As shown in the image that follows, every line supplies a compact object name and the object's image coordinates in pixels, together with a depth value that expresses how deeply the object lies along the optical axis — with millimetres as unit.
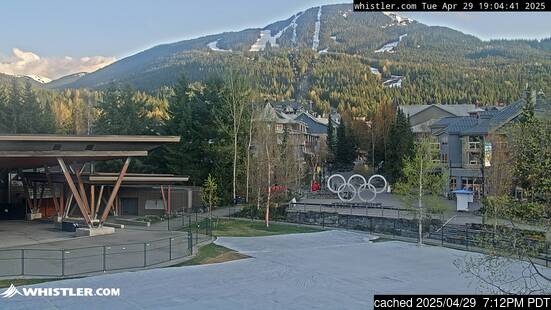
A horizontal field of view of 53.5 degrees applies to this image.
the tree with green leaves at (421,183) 28625
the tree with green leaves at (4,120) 63844
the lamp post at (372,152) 69075
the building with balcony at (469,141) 47031
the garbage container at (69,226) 31891
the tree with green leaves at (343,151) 74188
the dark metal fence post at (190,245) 24008
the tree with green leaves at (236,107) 47375
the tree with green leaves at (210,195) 38562
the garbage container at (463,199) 37906
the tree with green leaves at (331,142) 74750
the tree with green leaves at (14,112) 63403
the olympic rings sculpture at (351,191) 45522
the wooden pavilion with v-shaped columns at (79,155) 27547
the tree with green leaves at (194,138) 48250
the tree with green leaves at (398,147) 57906
